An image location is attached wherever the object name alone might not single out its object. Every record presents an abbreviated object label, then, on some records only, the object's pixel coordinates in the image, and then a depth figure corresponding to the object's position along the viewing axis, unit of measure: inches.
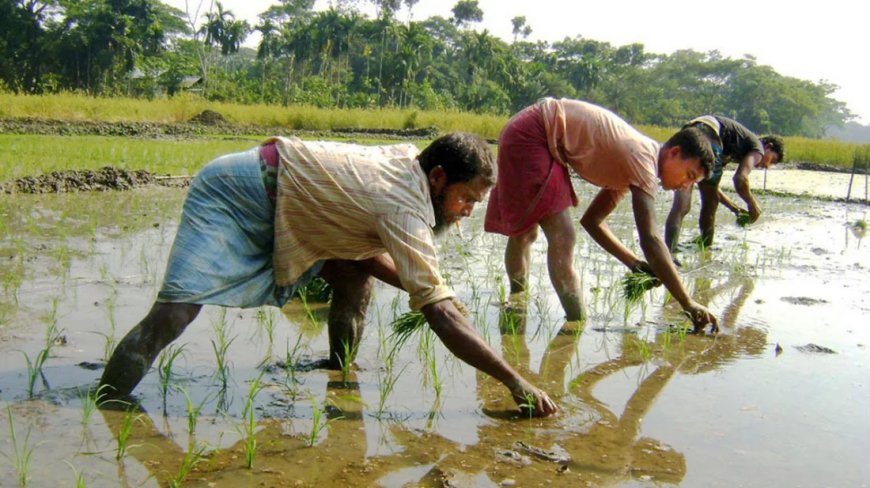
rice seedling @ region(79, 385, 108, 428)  98.6
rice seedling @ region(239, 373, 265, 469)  94.7
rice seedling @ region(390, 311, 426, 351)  124.8
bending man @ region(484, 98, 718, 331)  153.6
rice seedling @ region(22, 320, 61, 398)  109.6
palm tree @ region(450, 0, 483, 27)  2308.1
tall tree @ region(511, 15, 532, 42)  2427.4
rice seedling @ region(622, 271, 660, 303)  168.1
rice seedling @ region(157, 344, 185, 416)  110.3
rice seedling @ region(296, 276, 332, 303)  179.0
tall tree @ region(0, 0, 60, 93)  1309.1
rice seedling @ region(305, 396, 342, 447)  101.1
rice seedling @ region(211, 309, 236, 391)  119.2
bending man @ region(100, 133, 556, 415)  102.5
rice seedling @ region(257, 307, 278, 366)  140.4
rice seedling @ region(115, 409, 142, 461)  91.4
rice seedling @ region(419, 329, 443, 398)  121.2
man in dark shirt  255.6
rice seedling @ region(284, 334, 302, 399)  122.0
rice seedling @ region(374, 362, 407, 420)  114.3
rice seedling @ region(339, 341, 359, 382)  128.0
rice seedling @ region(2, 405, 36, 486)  85.2
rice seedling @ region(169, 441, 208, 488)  87.0
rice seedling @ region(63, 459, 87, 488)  77.5
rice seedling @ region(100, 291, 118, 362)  127.6
